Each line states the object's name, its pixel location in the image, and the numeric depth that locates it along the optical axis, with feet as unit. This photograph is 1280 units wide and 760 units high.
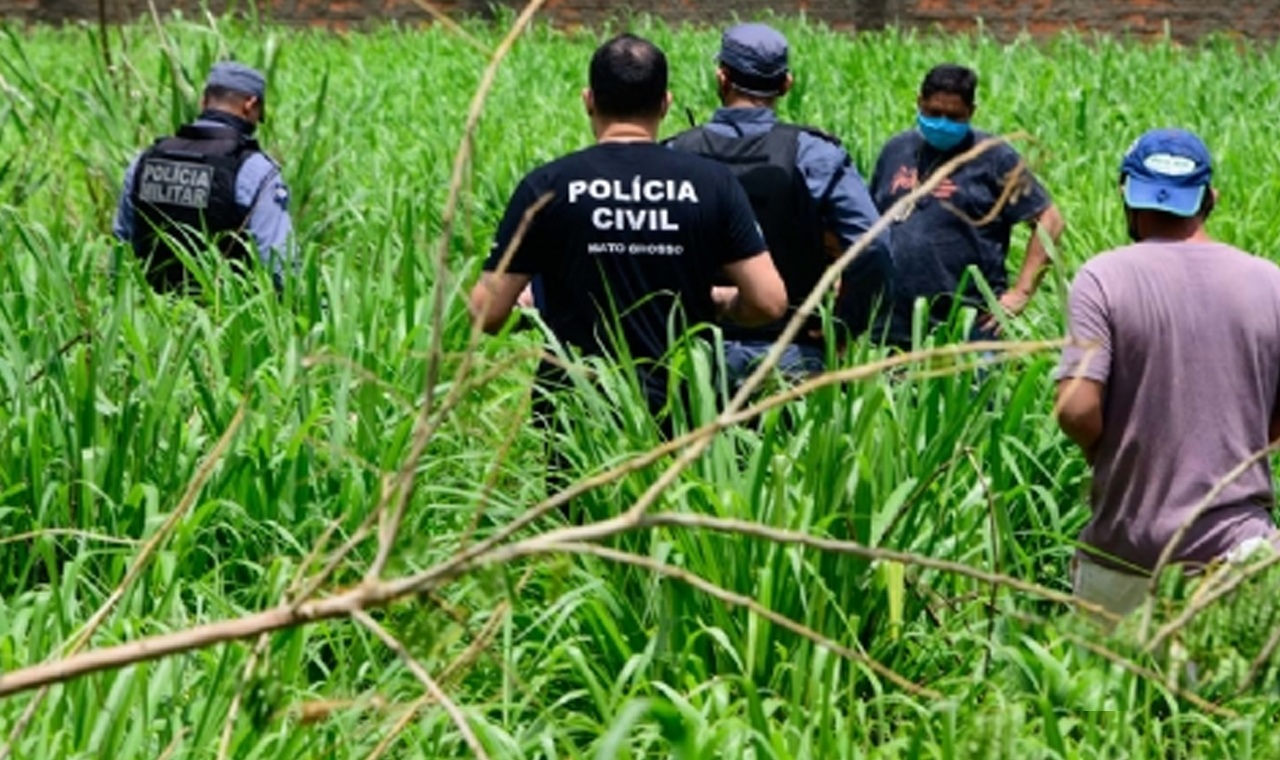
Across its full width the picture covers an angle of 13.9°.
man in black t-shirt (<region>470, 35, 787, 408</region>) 31.01
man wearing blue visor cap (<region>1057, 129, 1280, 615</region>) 26.94
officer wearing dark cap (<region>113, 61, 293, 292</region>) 42.13
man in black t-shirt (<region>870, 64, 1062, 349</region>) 40.50
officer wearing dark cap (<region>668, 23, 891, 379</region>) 35.19
